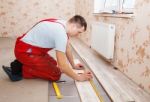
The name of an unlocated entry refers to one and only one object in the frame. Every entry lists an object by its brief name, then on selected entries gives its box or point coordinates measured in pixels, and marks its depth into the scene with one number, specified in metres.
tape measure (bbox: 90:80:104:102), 1.36
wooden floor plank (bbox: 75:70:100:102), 1.34
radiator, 2.06
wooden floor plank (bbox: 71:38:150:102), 1.38
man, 1.53
